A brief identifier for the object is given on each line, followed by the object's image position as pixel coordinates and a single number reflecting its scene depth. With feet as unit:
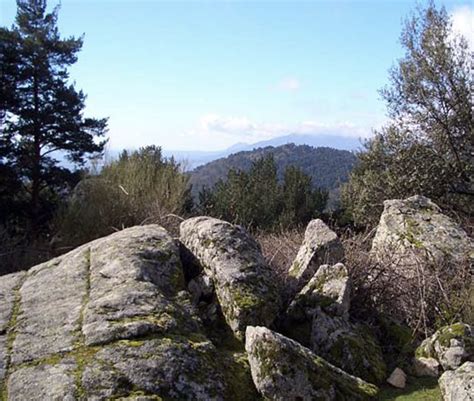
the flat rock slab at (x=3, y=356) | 13.33
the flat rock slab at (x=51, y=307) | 14.26
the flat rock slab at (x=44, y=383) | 12.50
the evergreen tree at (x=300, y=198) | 59.31
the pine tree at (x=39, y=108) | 54.08
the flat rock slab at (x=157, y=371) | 13.10
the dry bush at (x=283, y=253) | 22.39
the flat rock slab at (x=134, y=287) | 14.96
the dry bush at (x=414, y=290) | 22.08
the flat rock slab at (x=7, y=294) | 15.87
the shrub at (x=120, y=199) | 41.37
